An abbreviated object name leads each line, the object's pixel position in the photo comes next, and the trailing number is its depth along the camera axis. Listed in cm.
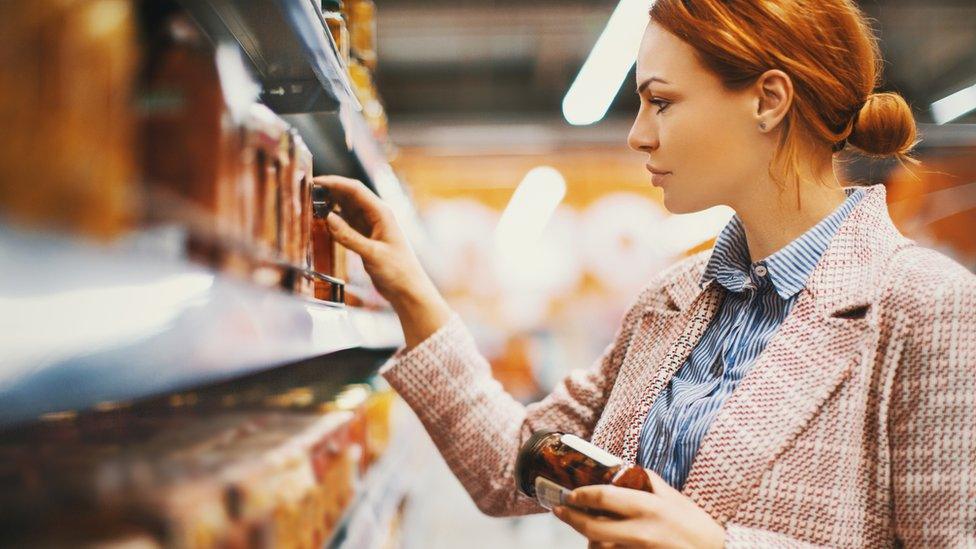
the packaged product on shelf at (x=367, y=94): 221
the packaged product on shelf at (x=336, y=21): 148
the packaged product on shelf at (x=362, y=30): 224
